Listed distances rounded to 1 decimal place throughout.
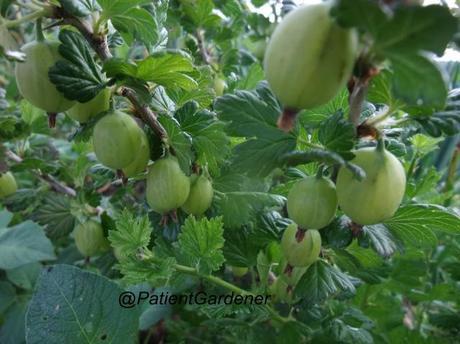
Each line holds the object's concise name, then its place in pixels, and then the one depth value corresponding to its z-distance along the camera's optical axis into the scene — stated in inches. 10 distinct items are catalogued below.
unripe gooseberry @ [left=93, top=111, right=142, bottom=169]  4.4
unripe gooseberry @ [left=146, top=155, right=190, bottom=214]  4.7
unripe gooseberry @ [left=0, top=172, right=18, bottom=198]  7.7
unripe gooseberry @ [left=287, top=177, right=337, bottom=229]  4.0
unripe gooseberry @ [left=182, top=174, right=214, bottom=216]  5.3
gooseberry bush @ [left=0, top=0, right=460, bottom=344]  3.0
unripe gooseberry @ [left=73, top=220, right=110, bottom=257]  6.9
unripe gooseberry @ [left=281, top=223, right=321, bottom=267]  4.8
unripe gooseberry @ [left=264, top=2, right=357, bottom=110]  2.9
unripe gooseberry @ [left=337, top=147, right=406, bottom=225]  3.7
